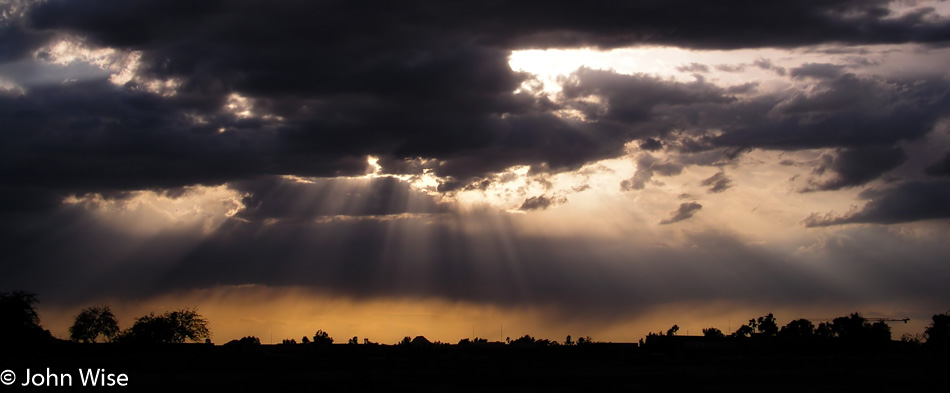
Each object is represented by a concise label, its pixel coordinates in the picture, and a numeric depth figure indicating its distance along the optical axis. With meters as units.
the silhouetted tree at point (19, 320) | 120.94
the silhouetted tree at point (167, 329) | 166.88
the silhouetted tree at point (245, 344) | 182.25
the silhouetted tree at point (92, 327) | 171.62
